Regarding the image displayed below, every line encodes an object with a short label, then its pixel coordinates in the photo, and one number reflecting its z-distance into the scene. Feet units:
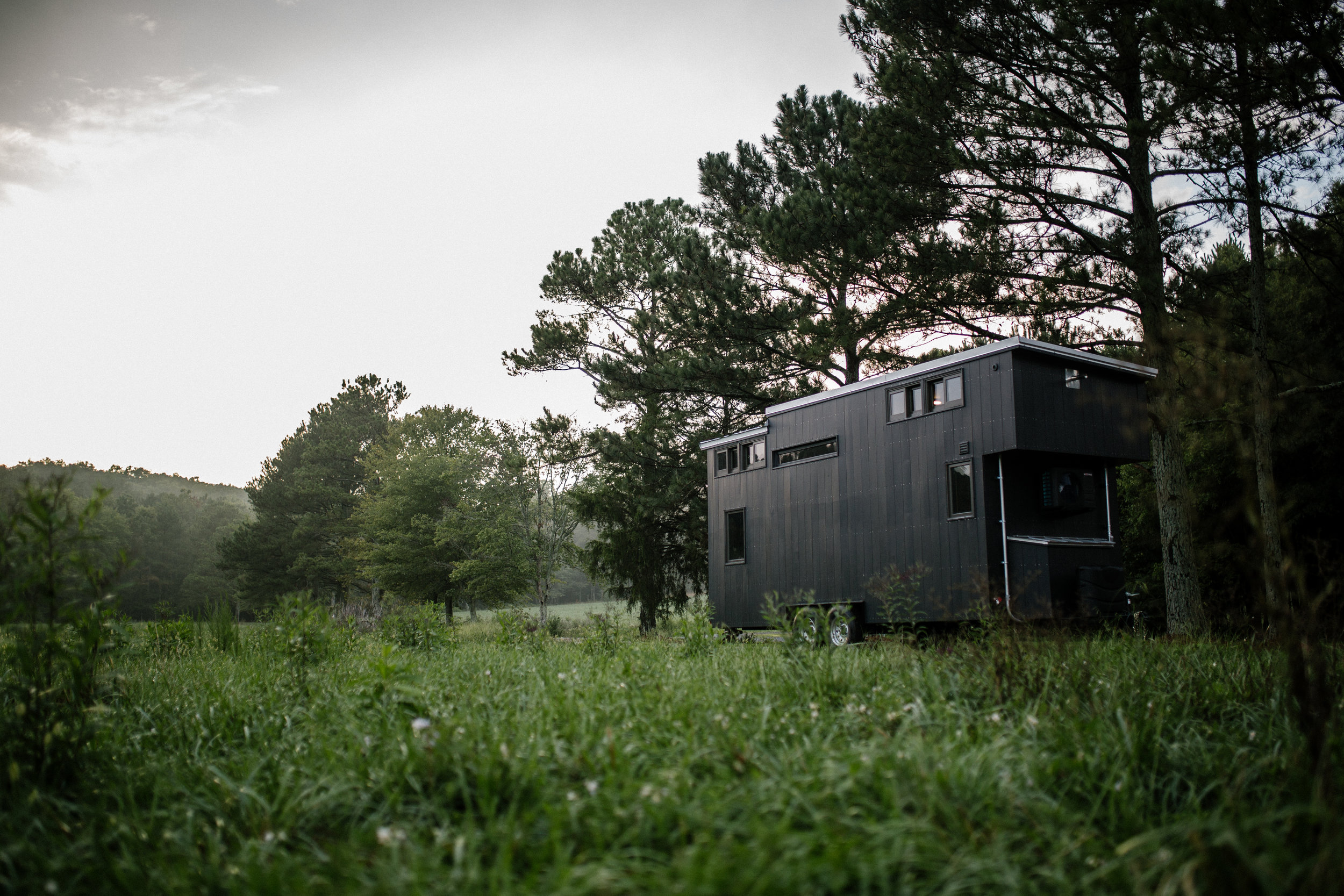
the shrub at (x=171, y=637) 24.91
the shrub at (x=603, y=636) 23.11
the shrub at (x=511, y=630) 25.80
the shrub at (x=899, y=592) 30.14
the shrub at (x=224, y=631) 24.62
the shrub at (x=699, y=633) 21.45
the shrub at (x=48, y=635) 9.91
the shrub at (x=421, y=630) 26.45
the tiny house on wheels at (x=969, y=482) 31.35
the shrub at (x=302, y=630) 18.25
